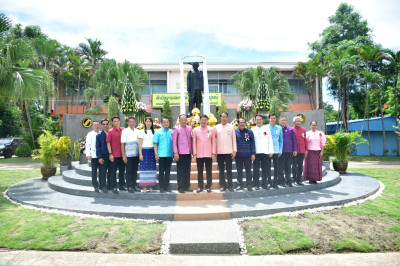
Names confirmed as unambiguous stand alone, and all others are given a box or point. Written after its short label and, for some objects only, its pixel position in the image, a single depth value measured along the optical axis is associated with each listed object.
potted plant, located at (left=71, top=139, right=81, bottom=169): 12.13
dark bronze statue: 9.47
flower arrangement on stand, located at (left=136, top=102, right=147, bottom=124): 11.55
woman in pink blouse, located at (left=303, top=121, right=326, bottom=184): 6.86
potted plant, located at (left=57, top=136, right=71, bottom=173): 10.12
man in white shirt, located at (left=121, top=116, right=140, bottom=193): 6.10
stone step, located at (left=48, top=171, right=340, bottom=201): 5.86
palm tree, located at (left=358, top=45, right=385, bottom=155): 19.39
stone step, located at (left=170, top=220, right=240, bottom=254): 3.76
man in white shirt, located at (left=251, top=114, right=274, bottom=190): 6.31
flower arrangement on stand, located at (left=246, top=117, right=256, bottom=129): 8.87
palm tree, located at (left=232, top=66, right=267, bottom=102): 20.56
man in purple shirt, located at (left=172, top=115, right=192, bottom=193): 5.93
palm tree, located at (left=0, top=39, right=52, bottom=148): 7.79
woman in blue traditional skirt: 6.14
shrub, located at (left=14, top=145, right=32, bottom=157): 20.83
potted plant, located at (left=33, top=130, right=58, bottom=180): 9.01
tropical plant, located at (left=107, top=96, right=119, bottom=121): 14.51
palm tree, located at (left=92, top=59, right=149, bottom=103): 19.25
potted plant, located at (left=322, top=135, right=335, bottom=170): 9.74
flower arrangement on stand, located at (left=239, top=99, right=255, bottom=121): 11.32
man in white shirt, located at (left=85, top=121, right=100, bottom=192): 6.34
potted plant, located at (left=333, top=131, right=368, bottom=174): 9.54
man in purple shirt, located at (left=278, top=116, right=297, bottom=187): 6.57
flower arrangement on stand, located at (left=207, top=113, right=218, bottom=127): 8.18
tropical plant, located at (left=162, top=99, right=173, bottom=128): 15.87
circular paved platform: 4.93
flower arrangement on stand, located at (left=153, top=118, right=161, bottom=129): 7.84
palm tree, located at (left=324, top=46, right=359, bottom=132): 20.48
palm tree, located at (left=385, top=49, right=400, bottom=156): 19.27
